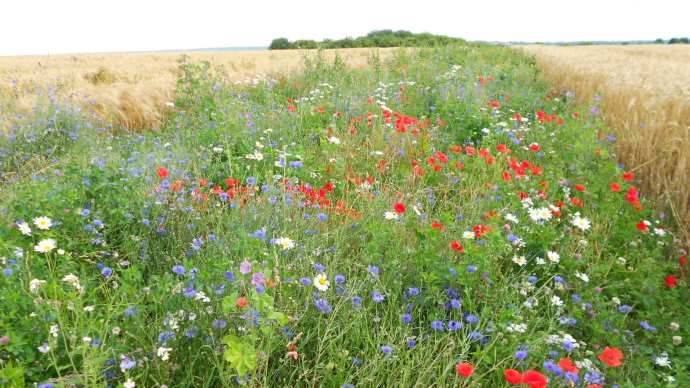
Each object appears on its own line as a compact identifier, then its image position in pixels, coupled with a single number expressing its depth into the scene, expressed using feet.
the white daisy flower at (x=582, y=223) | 10.92
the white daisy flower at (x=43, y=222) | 8.27
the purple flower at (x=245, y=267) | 6.11
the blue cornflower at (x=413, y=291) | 8.03
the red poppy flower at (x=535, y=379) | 5.24
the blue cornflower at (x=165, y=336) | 6.24
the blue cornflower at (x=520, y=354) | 6.57
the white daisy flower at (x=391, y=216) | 9.80
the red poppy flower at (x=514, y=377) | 5.28
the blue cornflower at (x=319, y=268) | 7.21
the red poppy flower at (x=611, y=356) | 6.37
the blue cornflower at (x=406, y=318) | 7.37
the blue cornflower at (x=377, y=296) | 7.32
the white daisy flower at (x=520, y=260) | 9.61
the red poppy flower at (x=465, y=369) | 5.40
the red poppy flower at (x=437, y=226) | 9.36
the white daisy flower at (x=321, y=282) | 6.92
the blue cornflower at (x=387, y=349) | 6.22
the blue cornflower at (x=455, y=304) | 7.71
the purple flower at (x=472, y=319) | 7.48
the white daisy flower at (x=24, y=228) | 7.97
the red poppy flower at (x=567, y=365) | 5.92
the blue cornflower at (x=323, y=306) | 6.84
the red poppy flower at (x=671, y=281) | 10.82
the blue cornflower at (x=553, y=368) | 6.43
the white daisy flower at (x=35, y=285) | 6.31
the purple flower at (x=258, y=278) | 5.94
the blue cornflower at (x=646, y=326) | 9.05
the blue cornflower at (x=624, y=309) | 9.18
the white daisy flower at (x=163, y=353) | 5.95
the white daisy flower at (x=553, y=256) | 9.63
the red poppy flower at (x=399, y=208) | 9.54
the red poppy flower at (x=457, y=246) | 8.71
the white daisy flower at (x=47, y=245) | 7.54
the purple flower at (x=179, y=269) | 7.08
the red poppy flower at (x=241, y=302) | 5.71
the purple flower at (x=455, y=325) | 7.29
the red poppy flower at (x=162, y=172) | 10.73
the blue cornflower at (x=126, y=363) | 5.44
